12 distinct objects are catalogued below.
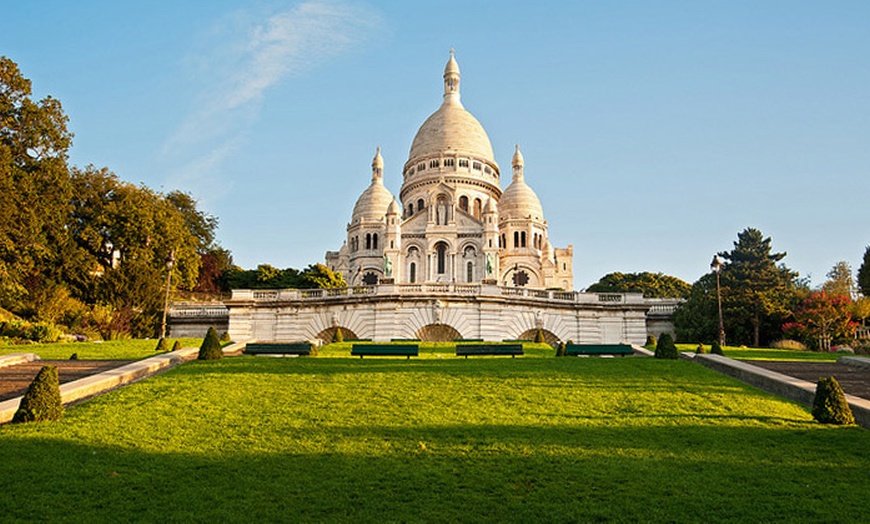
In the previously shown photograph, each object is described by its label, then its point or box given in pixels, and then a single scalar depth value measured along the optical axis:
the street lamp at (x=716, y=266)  31.10
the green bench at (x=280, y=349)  23.77
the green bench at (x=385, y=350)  21.94
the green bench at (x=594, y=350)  24.23
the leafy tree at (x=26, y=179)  31.50
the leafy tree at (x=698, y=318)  37.75
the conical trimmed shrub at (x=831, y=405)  12.83
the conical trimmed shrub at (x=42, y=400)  12.44
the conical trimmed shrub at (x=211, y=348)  21.39
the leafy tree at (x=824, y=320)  35.28
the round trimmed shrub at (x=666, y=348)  22.28
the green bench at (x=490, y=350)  22.78
